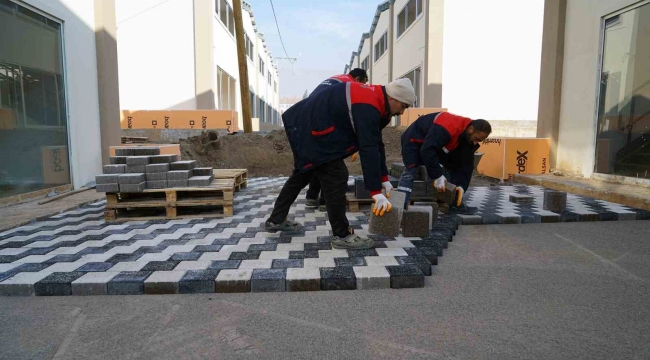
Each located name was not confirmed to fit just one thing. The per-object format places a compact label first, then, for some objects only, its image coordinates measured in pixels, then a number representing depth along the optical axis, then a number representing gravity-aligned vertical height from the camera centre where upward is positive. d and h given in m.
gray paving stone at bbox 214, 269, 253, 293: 2.69 -0.95
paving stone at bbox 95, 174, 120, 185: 4.39 -0.36
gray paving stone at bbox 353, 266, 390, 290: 2.75 -0.94
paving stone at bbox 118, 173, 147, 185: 4.41 -0.37
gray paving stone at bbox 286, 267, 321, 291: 2.71 -0.95
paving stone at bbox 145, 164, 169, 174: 4.61 -0.26
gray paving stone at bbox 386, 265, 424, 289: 2.77 -0.94
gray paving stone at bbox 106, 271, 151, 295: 2.67 -0.96
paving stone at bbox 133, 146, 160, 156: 4.98 -0.06
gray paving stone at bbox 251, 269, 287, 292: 2.71 -0.95
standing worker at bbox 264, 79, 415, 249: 3.11 +0.11
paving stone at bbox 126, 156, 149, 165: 4.62 -0.17
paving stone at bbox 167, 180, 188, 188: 4.67 -0.44
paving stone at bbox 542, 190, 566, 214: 5.07 -0.70
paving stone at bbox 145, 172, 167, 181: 4.61 -0.35
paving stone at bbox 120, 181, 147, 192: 4.43 -0.46
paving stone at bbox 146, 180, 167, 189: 4.63 -0.45
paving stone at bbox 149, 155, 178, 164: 4.81 -0.16
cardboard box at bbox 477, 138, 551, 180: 8.51 -0.20
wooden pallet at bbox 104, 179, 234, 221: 4.52 -0.66
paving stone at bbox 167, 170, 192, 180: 4.66 -0.34
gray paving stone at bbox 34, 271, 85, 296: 2.65 -0.97
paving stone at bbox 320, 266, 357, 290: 2.73 -0.94
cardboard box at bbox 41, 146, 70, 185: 6.18 -0.32
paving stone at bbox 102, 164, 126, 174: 4.51 -0.26
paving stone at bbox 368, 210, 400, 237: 3.73 -0.75
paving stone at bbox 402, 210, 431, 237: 3.76 -0.74
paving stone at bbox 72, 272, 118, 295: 2.66 -0.96
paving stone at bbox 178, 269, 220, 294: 2.68 -0.95
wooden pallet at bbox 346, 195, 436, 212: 5.10 -0.71
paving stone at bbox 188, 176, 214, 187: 4.75 -0.42
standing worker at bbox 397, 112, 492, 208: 4.39 +0.01
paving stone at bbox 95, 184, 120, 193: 4.41 -0.47
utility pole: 12.02 +2.80
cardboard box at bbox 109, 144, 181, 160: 6.44 -0.05
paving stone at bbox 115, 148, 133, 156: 4.79 -0.07
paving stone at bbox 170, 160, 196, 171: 4.88 -0.23
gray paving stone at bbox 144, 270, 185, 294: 2.67 -0.96
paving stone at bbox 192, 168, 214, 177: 5.17 -0.34
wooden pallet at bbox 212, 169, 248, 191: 6.00 -0.46
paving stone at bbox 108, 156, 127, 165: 4.72 -0.17
